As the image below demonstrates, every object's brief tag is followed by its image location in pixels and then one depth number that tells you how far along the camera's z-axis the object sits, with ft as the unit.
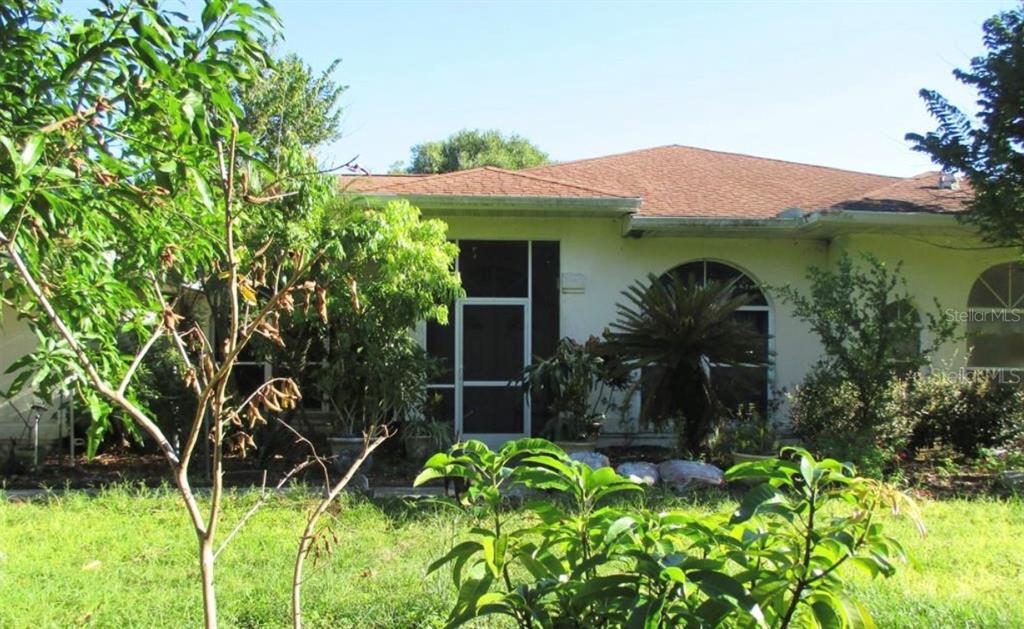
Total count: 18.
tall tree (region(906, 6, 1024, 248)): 35.01
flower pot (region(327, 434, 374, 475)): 33.47
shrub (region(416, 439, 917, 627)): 8.33
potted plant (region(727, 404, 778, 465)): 33.12
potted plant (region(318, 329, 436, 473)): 33.06
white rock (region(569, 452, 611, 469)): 32.14
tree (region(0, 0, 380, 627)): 8.03
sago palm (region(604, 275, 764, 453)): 33.37
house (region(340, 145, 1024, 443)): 39.68
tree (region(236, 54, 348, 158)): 62.34
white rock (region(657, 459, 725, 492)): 30.12
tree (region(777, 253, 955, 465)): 31.73
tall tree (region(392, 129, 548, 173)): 136.56
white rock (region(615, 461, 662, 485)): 30.30
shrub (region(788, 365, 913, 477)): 31.27
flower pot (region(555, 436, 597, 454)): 35.70
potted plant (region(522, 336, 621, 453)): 35.99
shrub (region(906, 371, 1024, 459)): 35.60
